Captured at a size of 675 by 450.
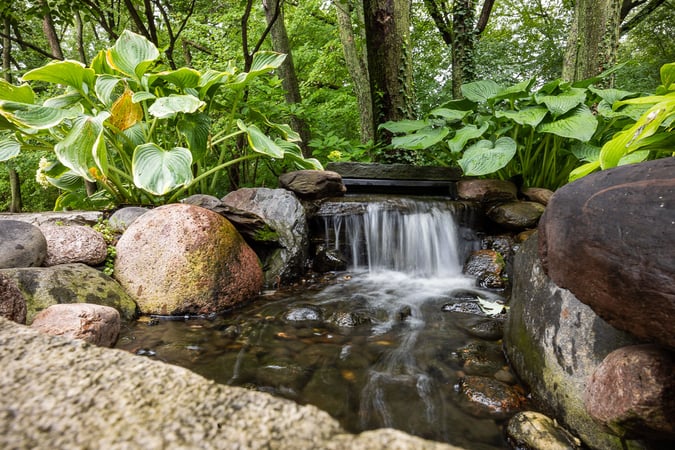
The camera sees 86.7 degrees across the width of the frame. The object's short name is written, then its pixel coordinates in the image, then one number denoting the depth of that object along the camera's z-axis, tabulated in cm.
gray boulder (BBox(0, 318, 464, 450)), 48
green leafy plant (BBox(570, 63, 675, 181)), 139
